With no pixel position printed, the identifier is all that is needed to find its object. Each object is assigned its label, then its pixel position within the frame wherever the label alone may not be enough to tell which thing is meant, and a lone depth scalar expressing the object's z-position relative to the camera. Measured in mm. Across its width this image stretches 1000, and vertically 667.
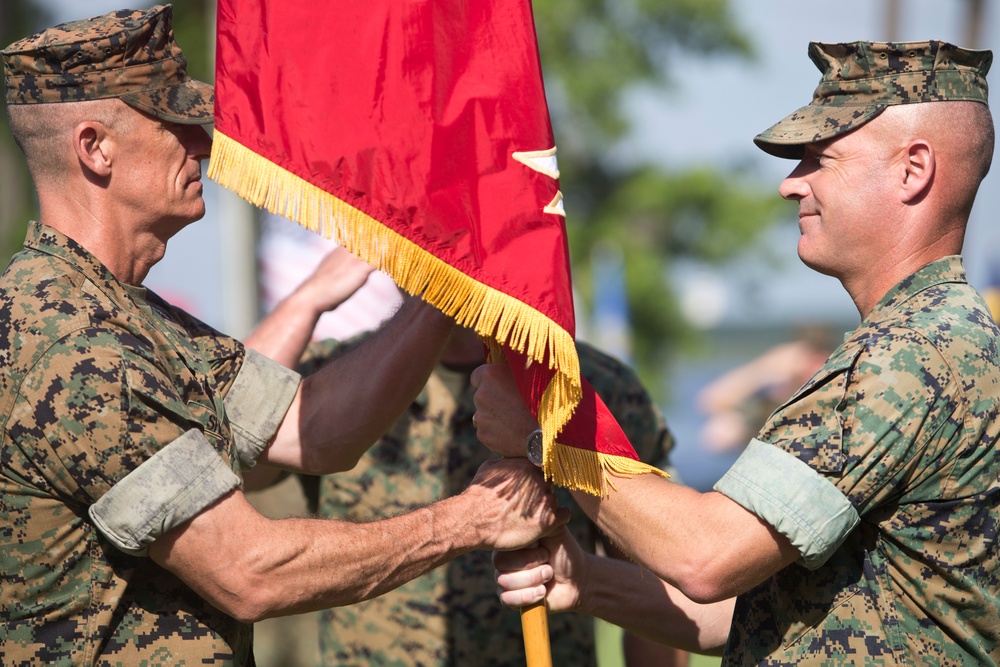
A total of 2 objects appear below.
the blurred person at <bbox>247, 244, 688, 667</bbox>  8312
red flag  5785
